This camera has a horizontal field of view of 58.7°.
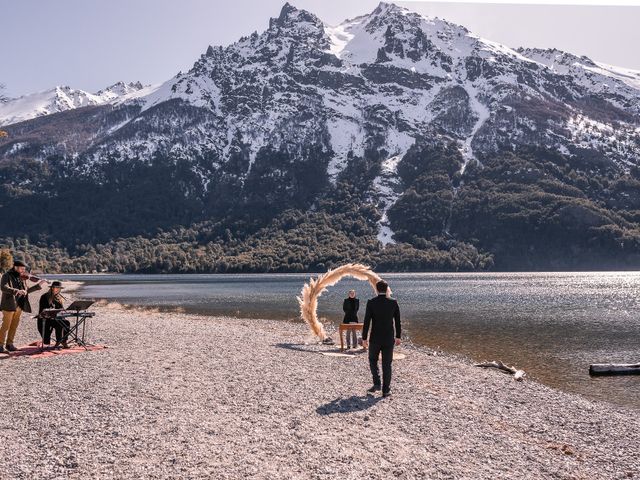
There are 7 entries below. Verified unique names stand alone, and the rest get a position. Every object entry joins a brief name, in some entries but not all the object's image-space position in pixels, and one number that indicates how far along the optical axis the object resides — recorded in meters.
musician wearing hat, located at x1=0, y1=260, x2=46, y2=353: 18.06
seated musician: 20.39
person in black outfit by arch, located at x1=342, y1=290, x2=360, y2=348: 25.06
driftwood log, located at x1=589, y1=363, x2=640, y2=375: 22.77
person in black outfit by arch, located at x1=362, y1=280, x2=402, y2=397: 14.78
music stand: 19.94
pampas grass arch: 27.91
